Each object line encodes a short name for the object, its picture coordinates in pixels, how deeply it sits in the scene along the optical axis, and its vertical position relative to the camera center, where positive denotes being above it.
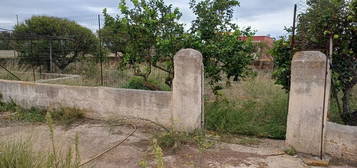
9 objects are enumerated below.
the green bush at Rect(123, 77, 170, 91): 5.84 -0.41
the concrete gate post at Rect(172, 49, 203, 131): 3.75 -0.33
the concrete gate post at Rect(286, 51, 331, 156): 3.03 -0.40
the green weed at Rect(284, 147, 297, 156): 3.30 -1.19
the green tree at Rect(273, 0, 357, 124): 3.47 +0.62
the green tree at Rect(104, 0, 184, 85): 4.83 +0.90
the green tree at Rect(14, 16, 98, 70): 9.85 +1.24
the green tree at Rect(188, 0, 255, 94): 4.56 +0.65
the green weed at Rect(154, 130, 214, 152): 3.54 -1.14
